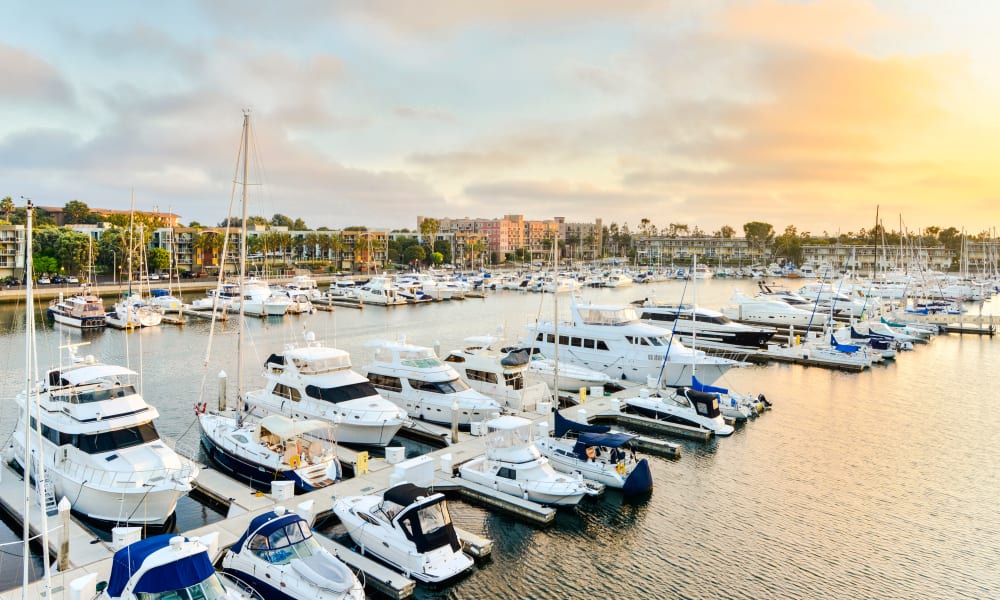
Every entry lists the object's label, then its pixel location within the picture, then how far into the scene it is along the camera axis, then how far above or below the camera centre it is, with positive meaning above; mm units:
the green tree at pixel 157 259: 108750 +398
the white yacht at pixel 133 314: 58875 -5055
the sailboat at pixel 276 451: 20203 -6345
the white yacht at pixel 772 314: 63375 -4745
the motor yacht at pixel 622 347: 35688 -4912
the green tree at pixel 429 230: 175000 +9410
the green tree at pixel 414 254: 152000 +2351
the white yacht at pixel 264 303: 71062 -4596
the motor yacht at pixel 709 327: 48719 -4748
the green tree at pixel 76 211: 157000 +12294
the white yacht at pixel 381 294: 85562 -4274
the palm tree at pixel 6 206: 134625 +11469
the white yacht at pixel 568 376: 35125 -6218
